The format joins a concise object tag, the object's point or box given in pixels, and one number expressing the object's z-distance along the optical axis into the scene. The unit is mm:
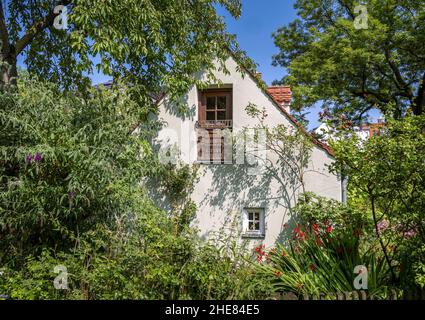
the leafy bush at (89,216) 4152
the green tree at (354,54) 14586
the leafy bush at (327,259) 4949
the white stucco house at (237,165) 7328
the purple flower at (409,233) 4772
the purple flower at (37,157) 4641
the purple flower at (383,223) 6898
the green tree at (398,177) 4227
